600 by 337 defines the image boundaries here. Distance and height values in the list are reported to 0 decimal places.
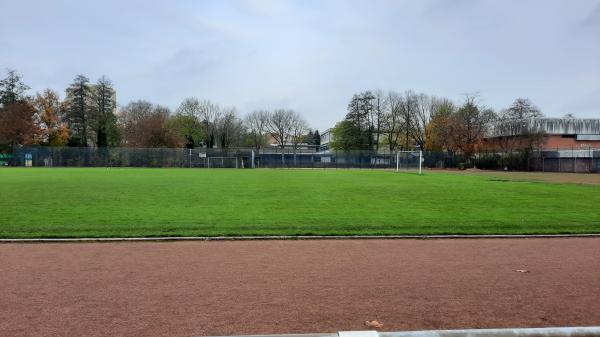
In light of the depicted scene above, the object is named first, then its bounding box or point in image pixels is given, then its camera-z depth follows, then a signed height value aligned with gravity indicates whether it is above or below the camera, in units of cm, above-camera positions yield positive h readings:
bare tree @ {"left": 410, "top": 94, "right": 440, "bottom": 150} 9881 +802
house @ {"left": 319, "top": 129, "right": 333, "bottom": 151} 13485 +523
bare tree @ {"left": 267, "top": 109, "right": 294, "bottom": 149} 11275 +752
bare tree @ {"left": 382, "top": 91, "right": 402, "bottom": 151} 9931 +796
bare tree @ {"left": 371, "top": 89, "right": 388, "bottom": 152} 9867 +898
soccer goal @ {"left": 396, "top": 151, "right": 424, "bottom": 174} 7875 -56
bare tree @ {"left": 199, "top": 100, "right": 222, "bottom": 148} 10444 +718
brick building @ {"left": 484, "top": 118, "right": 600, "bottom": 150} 7464 +446
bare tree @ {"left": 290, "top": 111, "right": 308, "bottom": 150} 11366 +655
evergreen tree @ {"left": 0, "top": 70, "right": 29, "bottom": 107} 7824 +1050
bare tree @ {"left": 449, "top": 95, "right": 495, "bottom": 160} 8050 +488
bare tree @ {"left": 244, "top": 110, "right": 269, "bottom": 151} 11338 +763
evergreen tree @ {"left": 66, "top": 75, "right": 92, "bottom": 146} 8225 +769
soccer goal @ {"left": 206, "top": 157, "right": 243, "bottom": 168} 7369 -109
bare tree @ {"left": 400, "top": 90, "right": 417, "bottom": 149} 9831 +939
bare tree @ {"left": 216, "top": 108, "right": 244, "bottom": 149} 10619 +576
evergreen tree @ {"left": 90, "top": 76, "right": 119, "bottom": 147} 8544 +727
